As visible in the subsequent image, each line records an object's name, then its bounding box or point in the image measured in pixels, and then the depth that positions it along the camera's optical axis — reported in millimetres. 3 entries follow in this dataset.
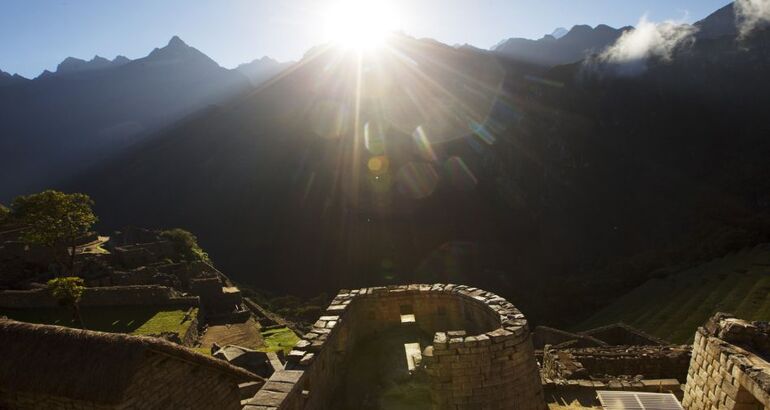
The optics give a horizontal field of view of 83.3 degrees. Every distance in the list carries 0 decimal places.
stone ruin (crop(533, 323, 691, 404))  13172
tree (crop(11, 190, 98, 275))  21719
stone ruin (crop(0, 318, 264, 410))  6582
